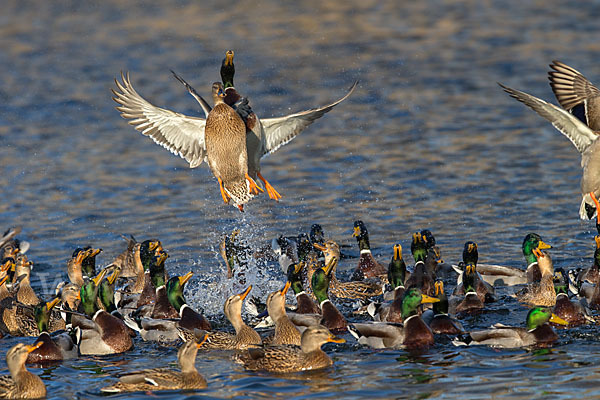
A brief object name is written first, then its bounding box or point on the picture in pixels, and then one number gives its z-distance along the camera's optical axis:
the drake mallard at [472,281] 21.49
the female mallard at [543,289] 22.11
